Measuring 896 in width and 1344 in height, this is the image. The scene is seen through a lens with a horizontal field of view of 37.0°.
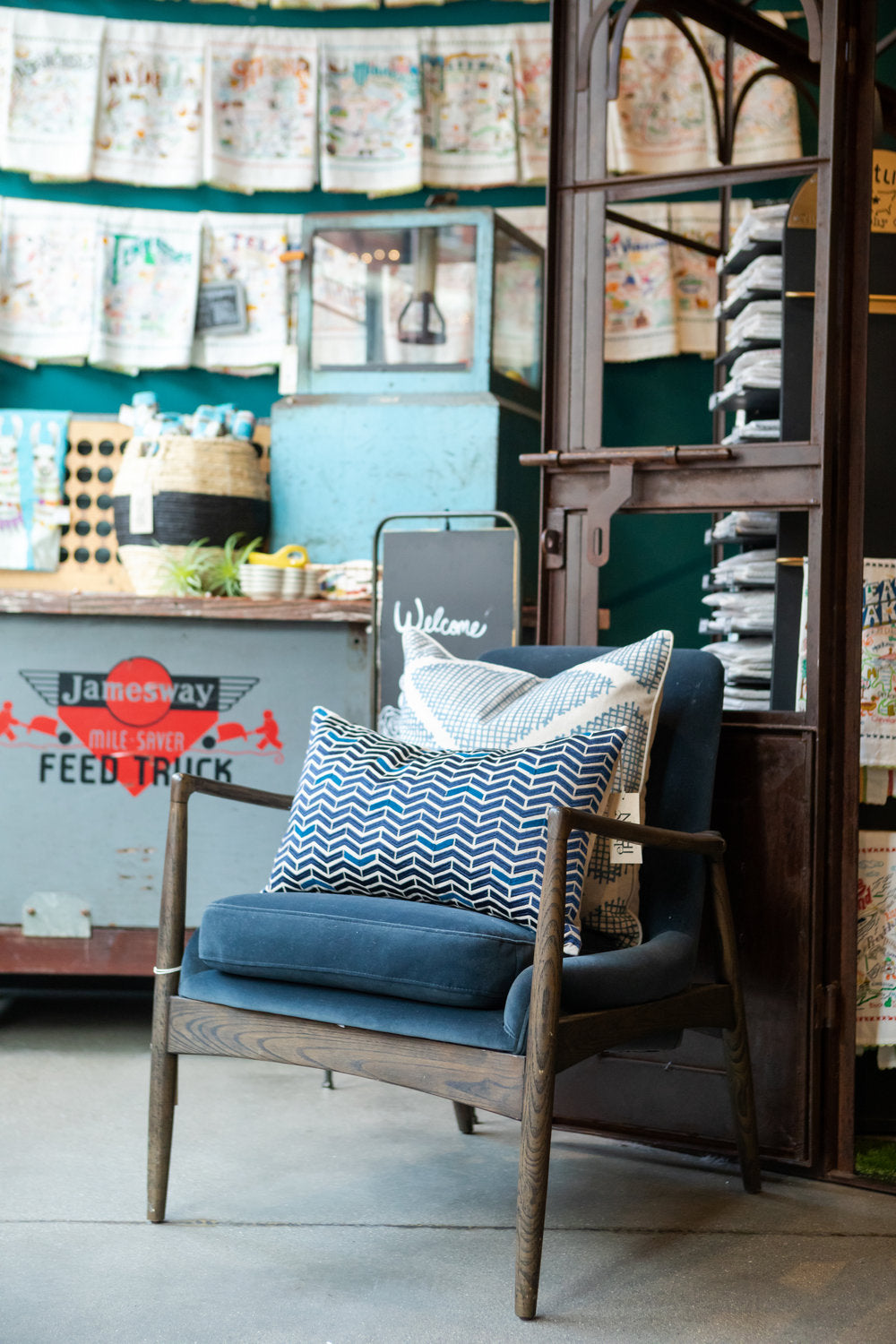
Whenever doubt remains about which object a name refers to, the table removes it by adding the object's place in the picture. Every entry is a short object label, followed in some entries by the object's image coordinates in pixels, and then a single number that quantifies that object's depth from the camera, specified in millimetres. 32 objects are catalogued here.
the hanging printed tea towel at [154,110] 4508
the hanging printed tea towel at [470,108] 4438
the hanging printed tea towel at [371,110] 4457
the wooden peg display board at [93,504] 4207
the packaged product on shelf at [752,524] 2969
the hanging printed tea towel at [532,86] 4410
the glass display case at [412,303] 3885
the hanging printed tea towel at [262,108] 4504
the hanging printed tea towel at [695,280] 4383
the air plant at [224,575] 3402
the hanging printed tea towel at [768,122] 4227
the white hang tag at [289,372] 4457
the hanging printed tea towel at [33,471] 4207
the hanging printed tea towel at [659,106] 4285
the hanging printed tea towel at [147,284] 4492
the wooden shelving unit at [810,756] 2377
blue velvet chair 1743
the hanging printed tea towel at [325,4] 4520
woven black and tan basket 3697
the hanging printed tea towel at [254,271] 4520
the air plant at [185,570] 3363
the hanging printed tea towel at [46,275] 4516
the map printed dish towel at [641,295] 4367
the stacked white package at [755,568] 2938
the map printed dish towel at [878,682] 2537
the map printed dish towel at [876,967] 2508
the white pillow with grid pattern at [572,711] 2117
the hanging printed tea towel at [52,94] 4438
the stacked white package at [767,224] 2814
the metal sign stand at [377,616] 3064
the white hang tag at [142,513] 3719
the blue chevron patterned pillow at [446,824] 1940
